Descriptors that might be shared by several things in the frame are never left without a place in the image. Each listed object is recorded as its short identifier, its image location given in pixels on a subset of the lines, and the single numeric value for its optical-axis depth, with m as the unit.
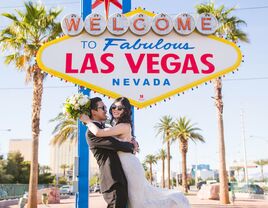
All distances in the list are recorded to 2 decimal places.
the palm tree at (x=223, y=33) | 22.98
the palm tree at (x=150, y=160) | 81.24
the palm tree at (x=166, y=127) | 49.45
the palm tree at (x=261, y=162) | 96.00
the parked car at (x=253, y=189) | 37.18
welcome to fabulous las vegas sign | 6.18
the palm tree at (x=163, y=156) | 69.31
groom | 3.77
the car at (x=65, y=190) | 52.66
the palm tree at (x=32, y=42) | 18.23
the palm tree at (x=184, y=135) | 43.75
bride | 3.84
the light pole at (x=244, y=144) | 43.66
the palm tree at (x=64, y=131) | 31.89
